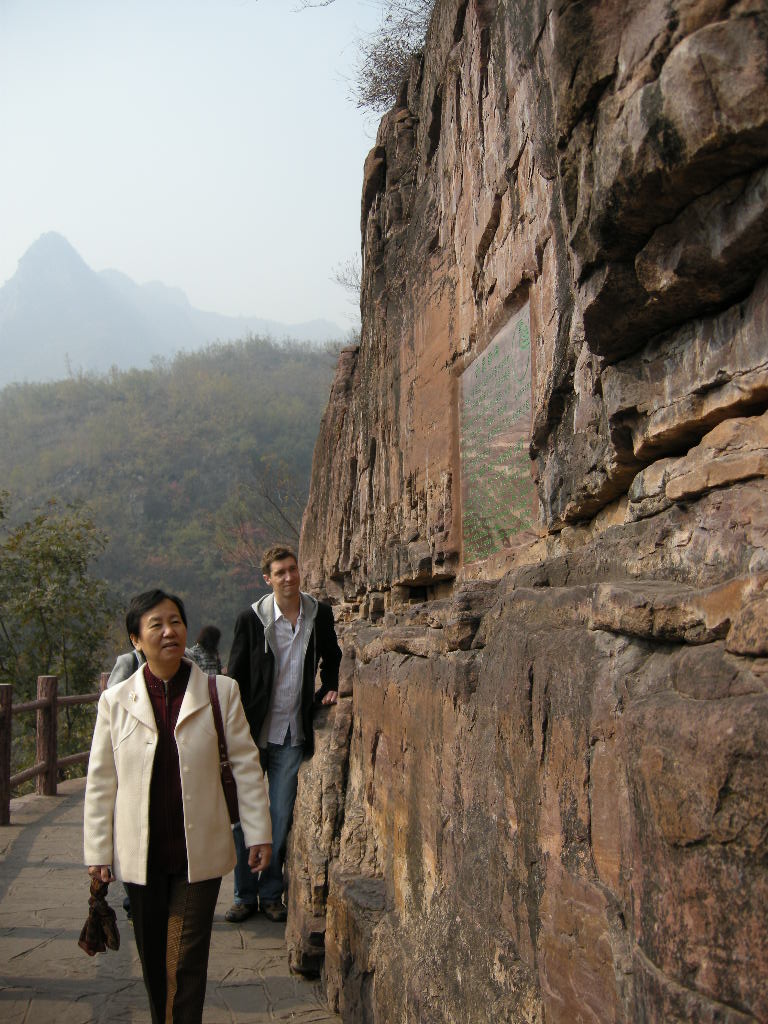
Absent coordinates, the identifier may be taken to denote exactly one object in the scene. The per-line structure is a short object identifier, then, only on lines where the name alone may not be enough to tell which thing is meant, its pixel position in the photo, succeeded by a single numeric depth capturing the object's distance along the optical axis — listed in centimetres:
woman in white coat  268
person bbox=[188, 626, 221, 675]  626
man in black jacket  437
